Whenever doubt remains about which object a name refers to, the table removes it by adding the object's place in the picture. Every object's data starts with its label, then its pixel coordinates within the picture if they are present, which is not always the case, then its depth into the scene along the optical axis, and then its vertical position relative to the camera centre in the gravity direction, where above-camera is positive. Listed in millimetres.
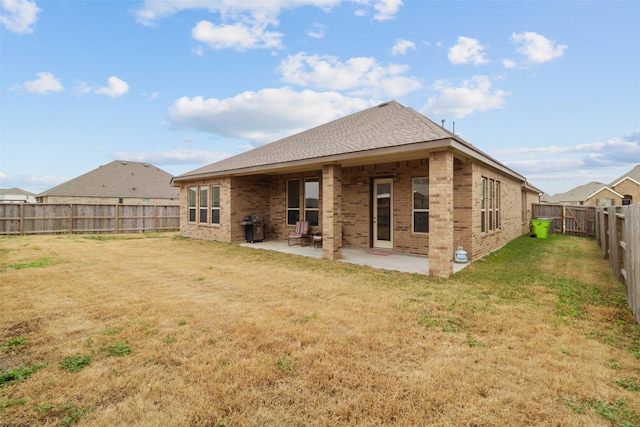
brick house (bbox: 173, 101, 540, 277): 6762 +819
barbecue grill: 12352 -606
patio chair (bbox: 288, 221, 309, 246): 11359 -808
